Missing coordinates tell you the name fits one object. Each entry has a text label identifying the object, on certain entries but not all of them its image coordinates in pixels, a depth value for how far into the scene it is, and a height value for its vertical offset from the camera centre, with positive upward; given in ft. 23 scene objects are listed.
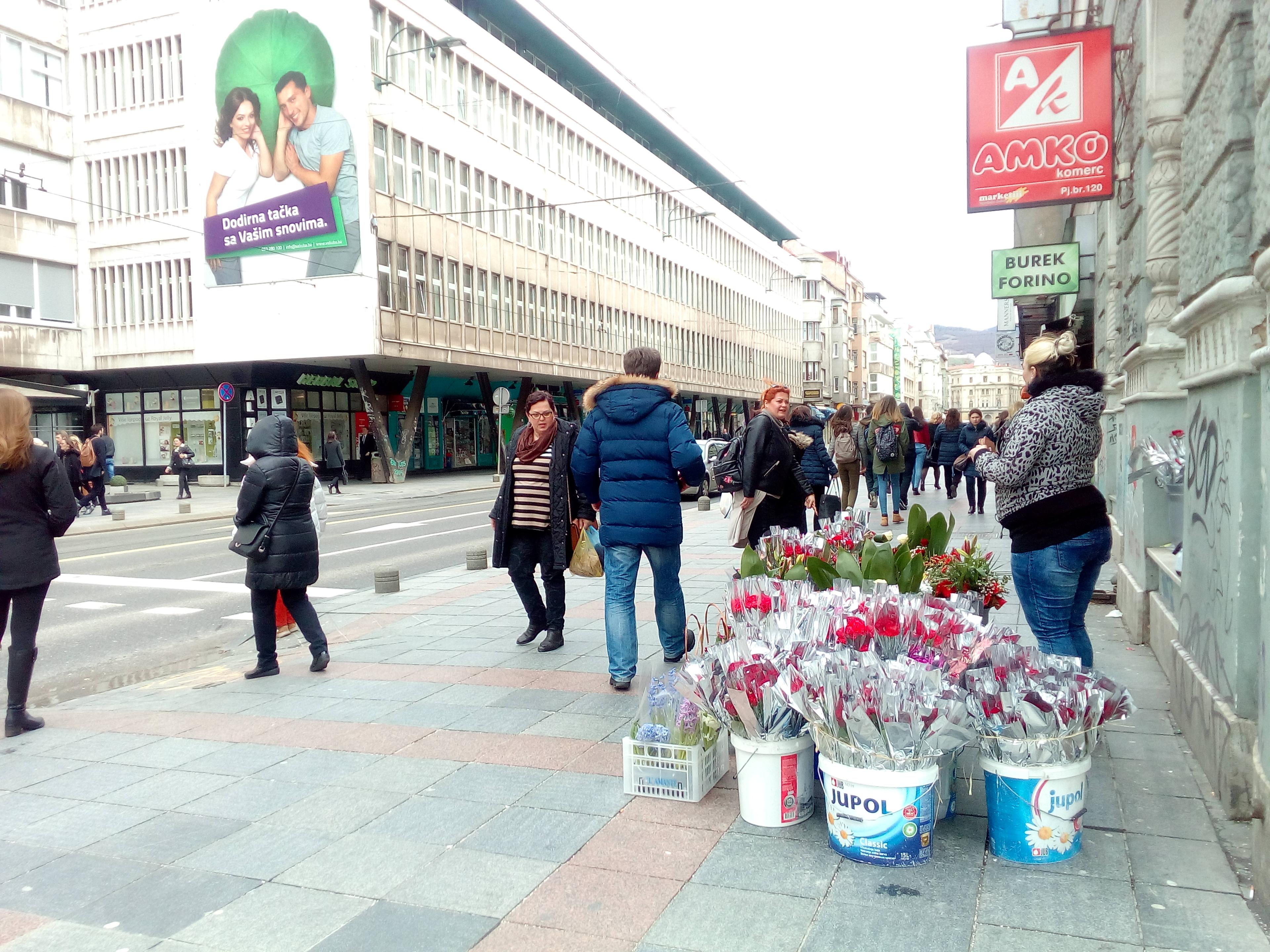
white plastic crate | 12.78 -4.37
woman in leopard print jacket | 13.66 -0.94
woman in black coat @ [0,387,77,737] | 17.34 -1.53
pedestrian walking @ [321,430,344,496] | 93.71 -1.95
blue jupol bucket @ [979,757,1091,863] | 10.41 -4.02
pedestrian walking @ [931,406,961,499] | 56.34 -0.71
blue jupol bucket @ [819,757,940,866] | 10.49 -4.06
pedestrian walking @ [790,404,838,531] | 30.83 -0.77
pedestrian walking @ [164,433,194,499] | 88.33 -2.35
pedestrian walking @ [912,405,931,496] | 57.26 -0.95
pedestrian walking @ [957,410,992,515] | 52.90 -0.86
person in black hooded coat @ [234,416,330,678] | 20.74 -1.96
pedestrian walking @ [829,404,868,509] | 47.11 -0.91
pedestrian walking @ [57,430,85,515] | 64.08 -1.05
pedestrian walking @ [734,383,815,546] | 22.86 -1.10
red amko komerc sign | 26.43 +8.29
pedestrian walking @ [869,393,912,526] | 45.55 -0.61
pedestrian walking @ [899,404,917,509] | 49.14 -1.36
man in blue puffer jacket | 18.15 -0.80
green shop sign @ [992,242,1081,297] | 37.52 +5.88
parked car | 76.54 -2.02
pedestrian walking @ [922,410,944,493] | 64.54 -1.30
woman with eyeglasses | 21.52 -1.64
